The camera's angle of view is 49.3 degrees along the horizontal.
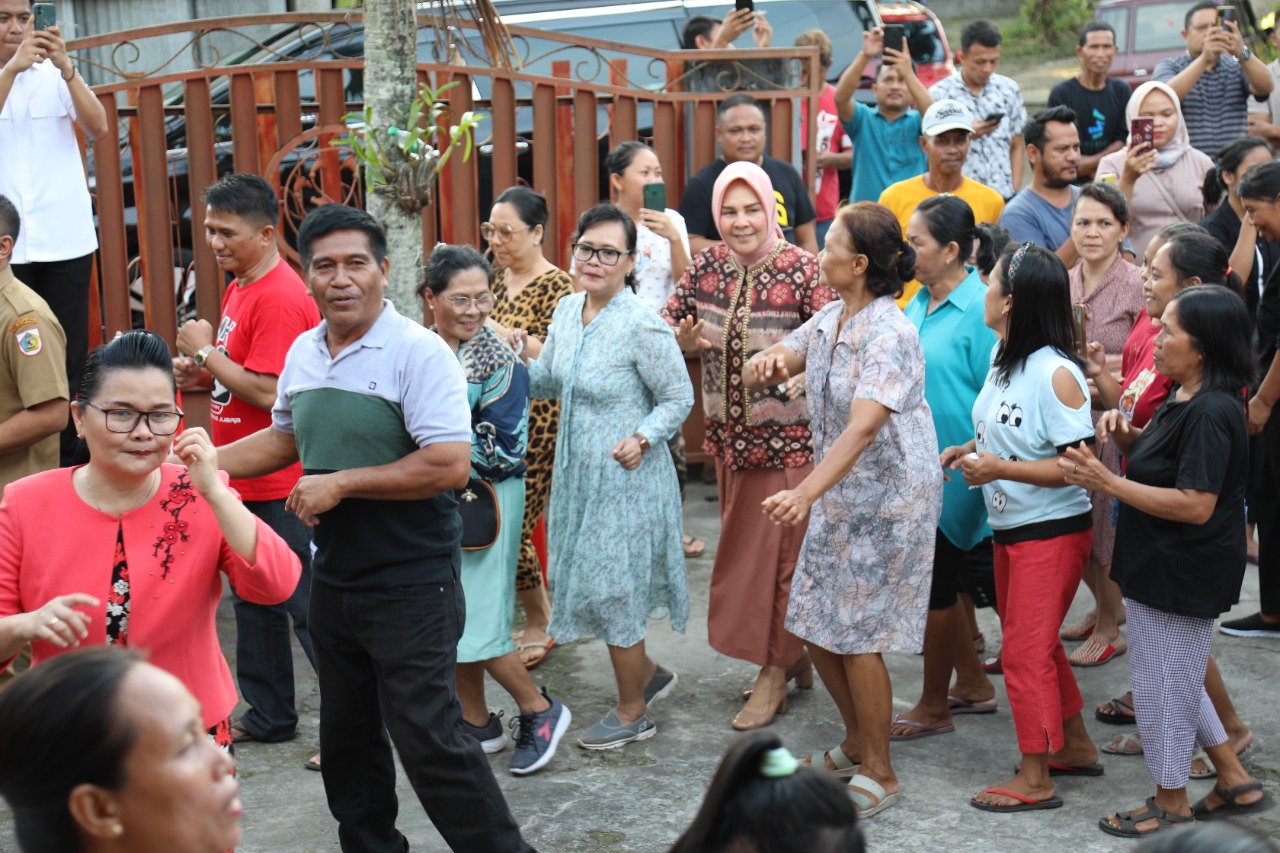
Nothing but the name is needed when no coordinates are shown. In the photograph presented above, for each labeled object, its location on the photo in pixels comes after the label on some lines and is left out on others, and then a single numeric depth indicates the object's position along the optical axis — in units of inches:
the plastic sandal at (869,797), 171.6
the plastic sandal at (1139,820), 164.1
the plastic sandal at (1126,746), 187.2
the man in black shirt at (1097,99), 347.3
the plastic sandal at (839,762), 182.2
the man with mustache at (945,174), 256.8
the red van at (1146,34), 548.4
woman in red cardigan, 118.1
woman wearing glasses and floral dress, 192.9
